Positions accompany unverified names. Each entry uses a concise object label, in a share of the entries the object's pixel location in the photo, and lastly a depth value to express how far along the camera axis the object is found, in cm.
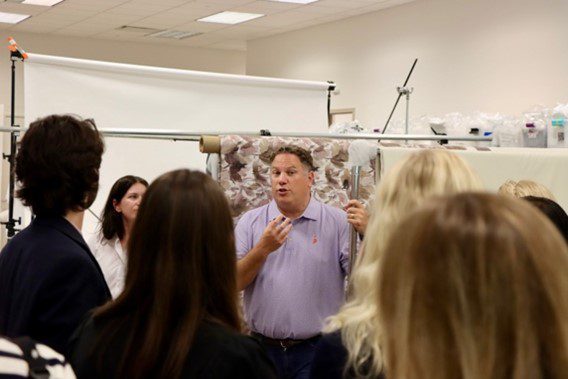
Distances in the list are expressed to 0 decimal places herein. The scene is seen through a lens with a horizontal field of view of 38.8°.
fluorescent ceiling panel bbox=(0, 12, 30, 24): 1058
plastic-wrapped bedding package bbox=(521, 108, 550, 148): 482
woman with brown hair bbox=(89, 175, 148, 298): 348
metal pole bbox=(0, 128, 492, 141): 357
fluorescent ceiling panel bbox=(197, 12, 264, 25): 1030
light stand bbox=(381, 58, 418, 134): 548
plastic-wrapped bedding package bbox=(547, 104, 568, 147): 471
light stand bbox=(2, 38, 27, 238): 381
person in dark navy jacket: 183
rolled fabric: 329
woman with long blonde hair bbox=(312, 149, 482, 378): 158
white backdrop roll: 443
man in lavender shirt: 310
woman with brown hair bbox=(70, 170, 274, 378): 144
